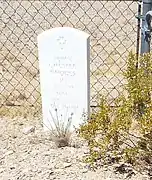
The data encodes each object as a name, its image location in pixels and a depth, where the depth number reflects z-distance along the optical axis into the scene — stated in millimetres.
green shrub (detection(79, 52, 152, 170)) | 2904
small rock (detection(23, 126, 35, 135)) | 3843
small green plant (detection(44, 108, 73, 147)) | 3484
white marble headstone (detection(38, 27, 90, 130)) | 3410
